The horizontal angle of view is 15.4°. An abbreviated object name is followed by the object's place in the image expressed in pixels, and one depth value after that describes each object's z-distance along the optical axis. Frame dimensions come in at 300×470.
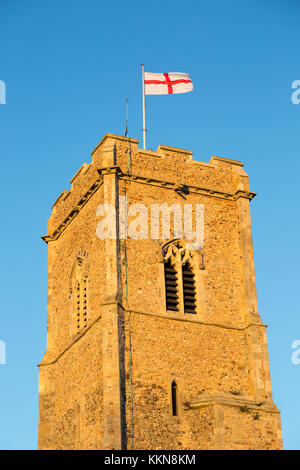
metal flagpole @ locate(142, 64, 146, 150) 39.65
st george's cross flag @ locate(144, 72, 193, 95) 40.16
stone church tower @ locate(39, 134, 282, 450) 33.66
